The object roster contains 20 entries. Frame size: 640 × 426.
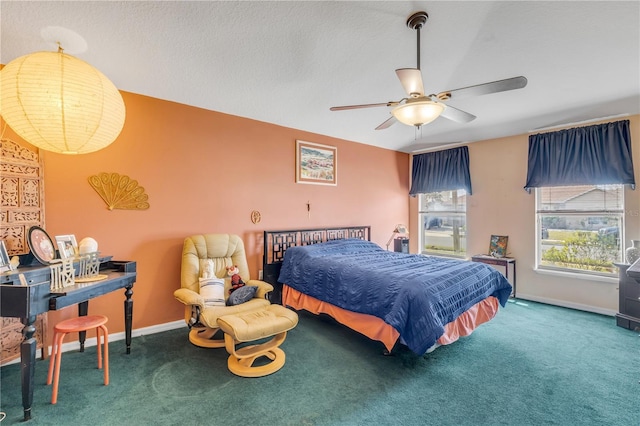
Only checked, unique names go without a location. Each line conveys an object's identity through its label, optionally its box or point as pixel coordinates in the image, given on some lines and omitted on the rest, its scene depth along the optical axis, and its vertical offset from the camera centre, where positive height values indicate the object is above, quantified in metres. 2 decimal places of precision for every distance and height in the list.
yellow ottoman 2.22 -0.97
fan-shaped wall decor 2.84 +0.22
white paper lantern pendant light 1.53 +0.63
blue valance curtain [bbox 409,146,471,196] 4.98 +0.73
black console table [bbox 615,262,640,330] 3.17 -1.05
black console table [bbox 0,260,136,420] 1.72 -0.55
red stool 1.95 -0.86
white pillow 2.82 -0.80
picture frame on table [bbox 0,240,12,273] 1.99 -0.33
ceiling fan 2.01 +0.88
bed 2.34 -0.76
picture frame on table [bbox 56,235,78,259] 2.25 -0.27
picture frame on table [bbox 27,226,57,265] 2.15 -0.25
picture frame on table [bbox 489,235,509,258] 4.53 -0.56
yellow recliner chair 2.59 -0.75
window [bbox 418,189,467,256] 5.16 -0.22
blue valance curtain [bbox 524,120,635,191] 3.54 +0.72
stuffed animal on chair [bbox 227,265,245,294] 3.12 -0.73
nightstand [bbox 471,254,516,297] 4.34 -0.80
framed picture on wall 4.29 +0.76
